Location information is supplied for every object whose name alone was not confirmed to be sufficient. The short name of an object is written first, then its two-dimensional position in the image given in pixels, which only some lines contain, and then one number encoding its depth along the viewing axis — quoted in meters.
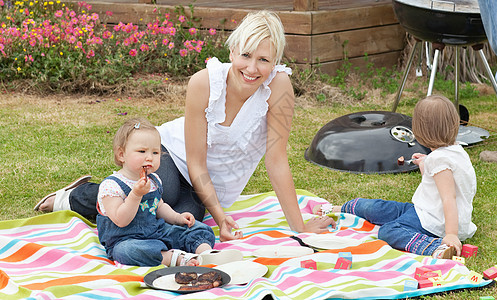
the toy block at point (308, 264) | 2.83
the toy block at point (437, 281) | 2.62
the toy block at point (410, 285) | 2.61
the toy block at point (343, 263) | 2.85
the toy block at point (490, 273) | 2.68
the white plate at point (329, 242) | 3.11
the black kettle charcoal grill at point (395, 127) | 4.43
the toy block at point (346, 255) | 2.86
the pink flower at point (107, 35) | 7.00
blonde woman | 3.20
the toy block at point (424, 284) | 2.63
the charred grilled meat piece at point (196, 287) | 2.58
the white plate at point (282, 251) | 3.02
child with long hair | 3.06
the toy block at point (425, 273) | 2.69
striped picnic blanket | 2.53
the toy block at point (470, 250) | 2.99
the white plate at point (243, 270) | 2.72
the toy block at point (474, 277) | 2.64
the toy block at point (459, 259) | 2.84
